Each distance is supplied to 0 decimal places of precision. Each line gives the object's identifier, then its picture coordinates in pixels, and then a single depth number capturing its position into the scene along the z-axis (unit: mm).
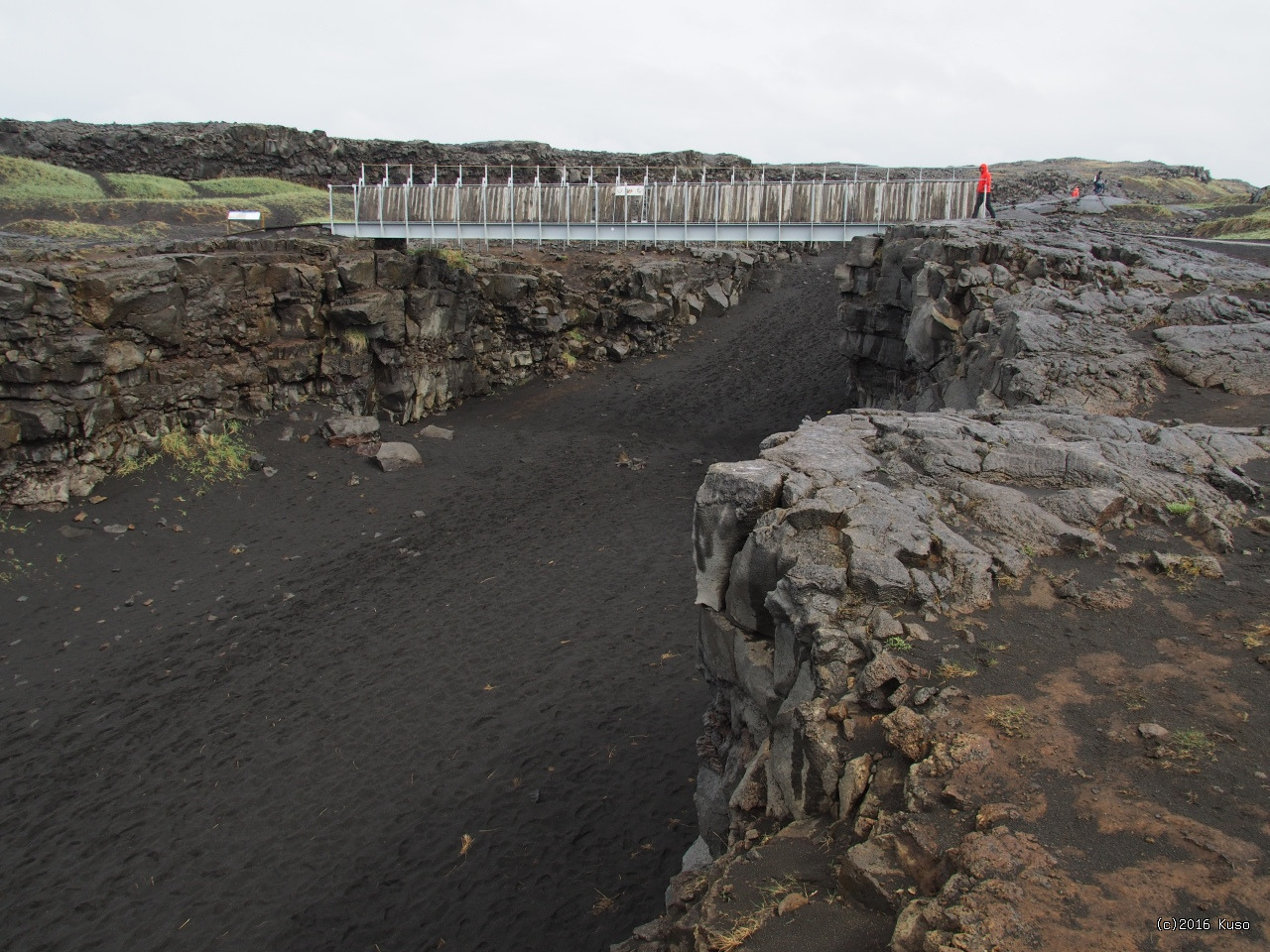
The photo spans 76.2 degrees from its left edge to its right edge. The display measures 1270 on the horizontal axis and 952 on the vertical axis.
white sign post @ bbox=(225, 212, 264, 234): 25527
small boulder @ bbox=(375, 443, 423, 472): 21203
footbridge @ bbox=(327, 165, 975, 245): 24328
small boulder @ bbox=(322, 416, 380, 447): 21844
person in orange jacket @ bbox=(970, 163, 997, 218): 23734
